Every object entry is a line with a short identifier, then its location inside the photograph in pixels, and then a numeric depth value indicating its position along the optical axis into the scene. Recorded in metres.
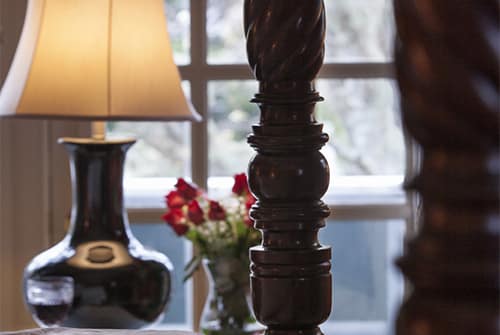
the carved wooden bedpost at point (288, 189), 2.10
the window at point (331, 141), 3.93
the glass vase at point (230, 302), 3.39
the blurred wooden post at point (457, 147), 1.20
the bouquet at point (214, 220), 3.43
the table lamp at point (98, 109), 3.06
